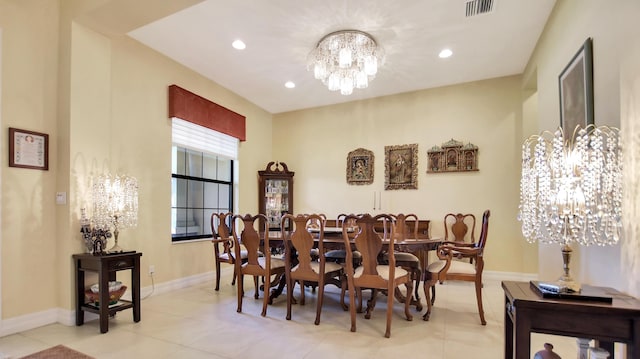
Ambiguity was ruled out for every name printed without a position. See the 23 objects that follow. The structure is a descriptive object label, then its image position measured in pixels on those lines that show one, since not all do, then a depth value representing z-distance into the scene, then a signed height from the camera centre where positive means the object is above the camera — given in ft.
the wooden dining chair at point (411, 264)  11.14 -2.62
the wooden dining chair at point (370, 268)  9.06 -2.30
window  15.11 +0.53
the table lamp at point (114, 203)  10.21 -0.43
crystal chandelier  12.03 +5.02
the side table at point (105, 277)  9.29 -2.66
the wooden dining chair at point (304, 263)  9.97 -2.37
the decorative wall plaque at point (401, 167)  18.19 +1.23
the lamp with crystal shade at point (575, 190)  5.14 -0.04
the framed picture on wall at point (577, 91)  7.54 +2.51
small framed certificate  9.22 +1.19
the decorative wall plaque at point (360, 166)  19.27 +1.31
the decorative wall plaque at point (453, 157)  17.02 +1.64
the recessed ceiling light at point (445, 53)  13.79 +5.80
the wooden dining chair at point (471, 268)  10.02 -2.57
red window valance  14.30 +3.75
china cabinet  20.40 -0.21
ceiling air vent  10.51 +5.98
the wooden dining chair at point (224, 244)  13.38 -2.41
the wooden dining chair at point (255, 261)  10.82 -2.51
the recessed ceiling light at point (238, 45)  13.04 +5.88
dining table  10.48 -1.88
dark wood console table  4.59 -1.95
